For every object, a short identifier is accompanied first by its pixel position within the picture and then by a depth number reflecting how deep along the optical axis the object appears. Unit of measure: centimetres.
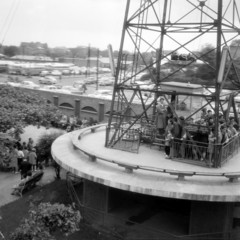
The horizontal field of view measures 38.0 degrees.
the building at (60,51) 14175
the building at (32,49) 11962
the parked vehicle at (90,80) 7287
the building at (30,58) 10850
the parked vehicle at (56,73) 8719
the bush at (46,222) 869
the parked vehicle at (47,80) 6891
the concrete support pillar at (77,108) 4047
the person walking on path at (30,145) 2059
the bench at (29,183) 1585
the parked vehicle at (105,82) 7319
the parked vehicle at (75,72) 9849
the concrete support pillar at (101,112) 3812
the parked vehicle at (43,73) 8272
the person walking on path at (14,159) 1912
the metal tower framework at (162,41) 1272
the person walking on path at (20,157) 1891
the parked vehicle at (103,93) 4878
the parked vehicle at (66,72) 9511
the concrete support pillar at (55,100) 4250
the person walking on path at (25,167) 1720
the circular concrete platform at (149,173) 1104
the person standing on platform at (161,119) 1557
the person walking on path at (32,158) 1861
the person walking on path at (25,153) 1925
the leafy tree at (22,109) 1822
